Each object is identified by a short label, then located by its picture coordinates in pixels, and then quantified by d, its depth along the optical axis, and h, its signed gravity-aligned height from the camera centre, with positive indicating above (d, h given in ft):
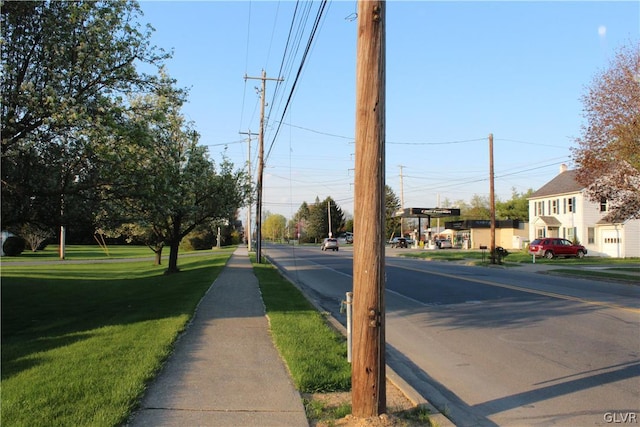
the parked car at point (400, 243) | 232.18 -2.80
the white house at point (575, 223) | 137.69 +4.62
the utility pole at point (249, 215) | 141.40 +6.86
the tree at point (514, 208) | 315.17 +18.10
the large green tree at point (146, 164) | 34.45 +4.99
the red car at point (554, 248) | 128.47 -2.52
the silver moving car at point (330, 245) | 191.11 -3.25
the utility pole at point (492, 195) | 108.37 +9.08
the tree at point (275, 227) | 468.67 +8.58
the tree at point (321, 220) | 371.97 +11.49
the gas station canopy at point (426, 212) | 219.61 +10.62
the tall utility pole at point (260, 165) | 94.58 +12.81
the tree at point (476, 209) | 347.44 +20.30
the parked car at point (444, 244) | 212.23 -2.90
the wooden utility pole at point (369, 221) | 15.26 +0.46
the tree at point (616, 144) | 66.28 +12.47
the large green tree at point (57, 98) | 30.07 +8.10
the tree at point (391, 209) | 352.81 +20.52
